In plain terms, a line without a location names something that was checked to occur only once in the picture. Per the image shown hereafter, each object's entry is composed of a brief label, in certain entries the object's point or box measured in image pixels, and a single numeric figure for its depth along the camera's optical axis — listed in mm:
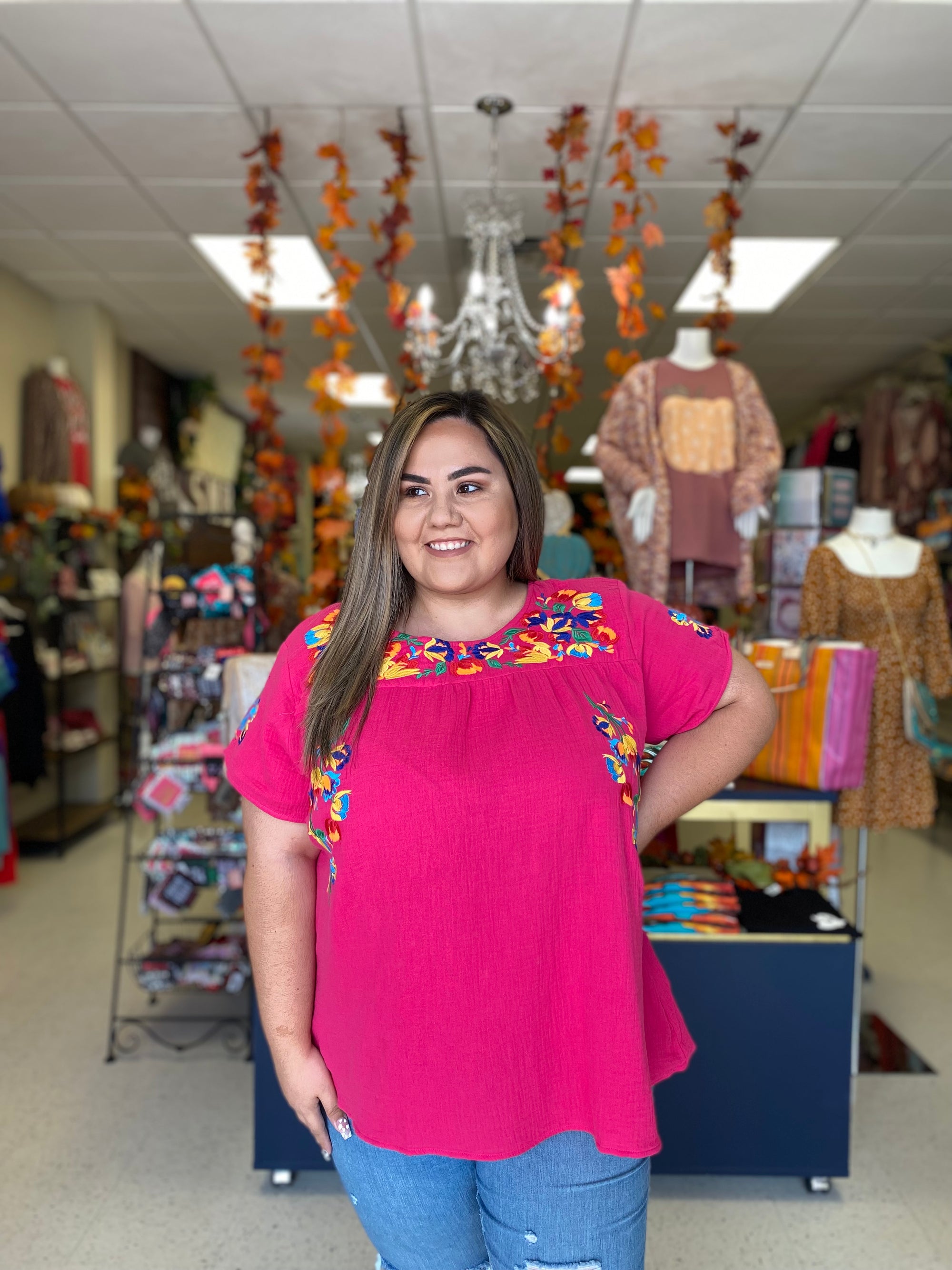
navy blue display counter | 2176
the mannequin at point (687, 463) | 3283
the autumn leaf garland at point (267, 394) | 3678
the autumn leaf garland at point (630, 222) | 3471
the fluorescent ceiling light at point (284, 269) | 4857
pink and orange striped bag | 2473
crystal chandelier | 3936
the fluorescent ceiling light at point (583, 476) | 14312
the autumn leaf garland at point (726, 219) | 3531
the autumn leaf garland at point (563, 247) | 3490
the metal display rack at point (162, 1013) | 2891
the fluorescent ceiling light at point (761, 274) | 4855
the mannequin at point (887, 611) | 3141
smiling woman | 1112
